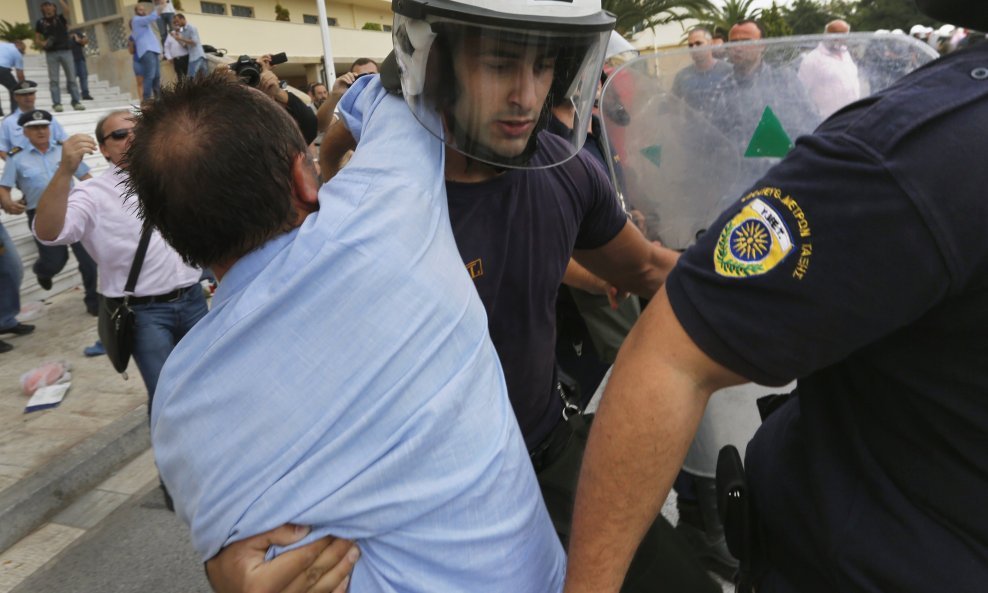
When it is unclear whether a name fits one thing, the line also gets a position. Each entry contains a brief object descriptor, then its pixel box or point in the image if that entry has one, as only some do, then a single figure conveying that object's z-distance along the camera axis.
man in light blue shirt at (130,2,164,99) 12.48
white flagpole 12.91
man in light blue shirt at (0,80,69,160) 5.96
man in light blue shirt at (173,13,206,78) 11.33
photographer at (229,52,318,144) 2.88
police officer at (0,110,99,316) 5.83
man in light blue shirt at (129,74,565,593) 0.91
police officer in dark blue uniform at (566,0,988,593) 0.71
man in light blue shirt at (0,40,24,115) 8.56
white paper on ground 4.43
